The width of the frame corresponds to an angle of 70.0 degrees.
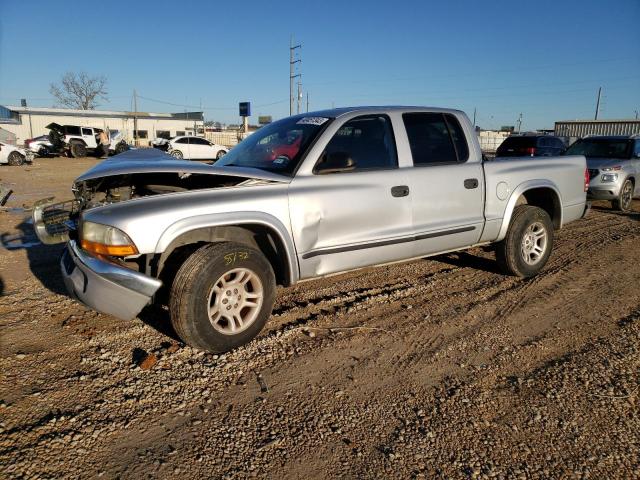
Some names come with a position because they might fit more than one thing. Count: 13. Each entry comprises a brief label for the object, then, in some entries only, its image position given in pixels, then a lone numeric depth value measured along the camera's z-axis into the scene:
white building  47.16
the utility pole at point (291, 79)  41.09
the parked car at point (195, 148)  25.75
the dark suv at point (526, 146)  15.52
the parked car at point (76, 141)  27.30
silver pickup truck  3.00
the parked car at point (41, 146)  27.53
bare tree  70.88
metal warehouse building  35.19
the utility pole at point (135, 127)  47.12
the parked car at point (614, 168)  10.02
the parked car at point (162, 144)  26.17
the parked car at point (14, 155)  20.36
